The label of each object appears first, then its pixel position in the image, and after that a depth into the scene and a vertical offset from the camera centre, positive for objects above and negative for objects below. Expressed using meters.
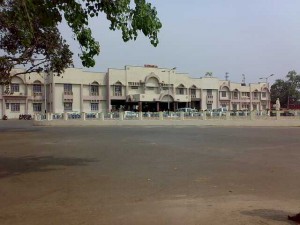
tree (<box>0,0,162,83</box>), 7.45 +2.04
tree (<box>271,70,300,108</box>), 91.25 +5.02
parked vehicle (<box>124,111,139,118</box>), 41.28 -0.42
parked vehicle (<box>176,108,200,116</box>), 40.56 -0.31
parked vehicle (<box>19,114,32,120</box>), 60.43 -0.68
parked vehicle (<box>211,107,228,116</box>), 40.07 -0.35
